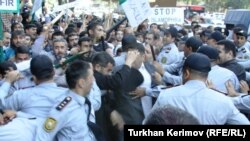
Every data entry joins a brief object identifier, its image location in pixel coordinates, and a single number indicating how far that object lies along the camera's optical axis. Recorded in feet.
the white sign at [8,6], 20.17
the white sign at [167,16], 35.78
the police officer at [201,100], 11.67
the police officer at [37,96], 12.25
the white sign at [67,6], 31.17
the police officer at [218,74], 17.07
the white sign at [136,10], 22.97
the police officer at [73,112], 11.10
